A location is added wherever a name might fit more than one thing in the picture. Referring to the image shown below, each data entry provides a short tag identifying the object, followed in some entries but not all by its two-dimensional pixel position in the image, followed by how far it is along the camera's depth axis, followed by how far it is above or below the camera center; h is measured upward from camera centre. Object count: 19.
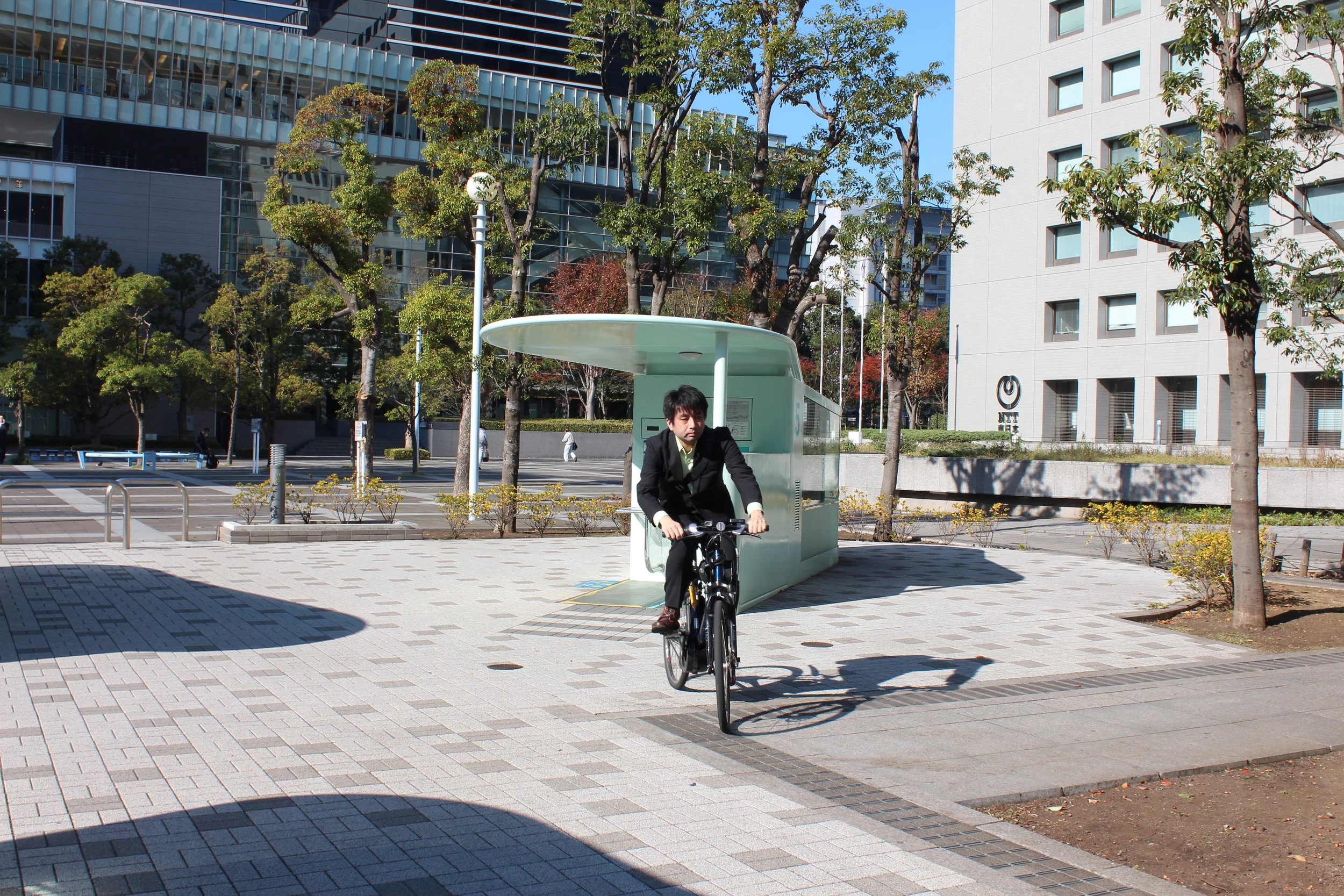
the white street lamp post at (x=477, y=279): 17.53 +2.85
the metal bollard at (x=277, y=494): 15.48 -0.72
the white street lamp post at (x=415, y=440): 37.09 +0.22
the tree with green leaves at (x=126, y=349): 37.59 +3.27
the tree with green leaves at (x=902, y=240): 18.47 +3.75
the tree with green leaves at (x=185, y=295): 49.28 +6.84
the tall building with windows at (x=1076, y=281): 34.38 +6.17
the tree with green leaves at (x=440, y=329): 19.12 +2.10
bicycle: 5.67 -0.87
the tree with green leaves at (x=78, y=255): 46.53 +7.97
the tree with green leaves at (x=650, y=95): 16.89 +5.72
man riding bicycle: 6.02 -0.12
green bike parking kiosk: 9.26 +0.50
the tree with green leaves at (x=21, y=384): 38.16 +1.94
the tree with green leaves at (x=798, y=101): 16.80 +5.68
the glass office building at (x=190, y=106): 54.44 +17.81
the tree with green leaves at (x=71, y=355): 39.62 +3.20
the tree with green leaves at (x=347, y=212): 22.56 +4.91
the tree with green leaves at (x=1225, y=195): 9.08 +2.29
